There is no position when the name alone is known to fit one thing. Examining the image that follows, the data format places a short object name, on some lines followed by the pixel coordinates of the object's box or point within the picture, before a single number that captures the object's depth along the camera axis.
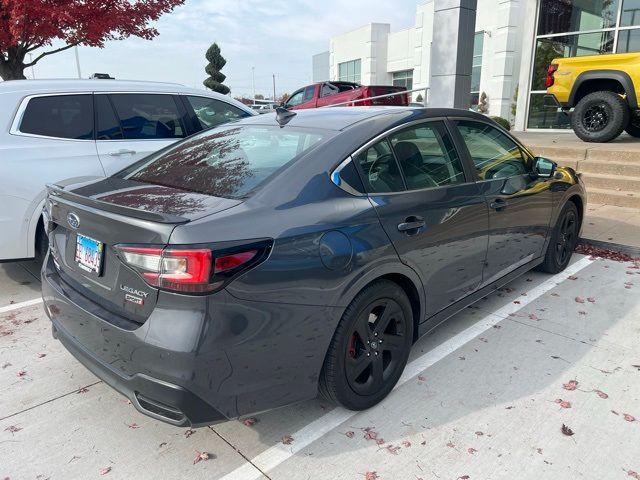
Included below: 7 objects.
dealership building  12.68
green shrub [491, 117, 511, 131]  16.28
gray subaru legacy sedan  2.09
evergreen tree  34.97
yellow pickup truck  8.20
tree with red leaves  8.23
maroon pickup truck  13.80
